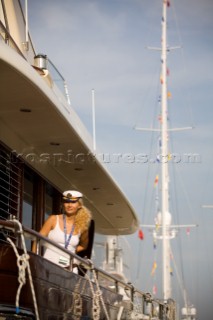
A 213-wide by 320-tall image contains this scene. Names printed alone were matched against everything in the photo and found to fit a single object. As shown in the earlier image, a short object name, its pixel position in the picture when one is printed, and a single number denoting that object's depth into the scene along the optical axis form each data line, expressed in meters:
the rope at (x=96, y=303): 10.96
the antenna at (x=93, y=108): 18.44
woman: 10.65
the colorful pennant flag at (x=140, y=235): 47.30
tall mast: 40.27
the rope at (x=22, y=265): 7.57
